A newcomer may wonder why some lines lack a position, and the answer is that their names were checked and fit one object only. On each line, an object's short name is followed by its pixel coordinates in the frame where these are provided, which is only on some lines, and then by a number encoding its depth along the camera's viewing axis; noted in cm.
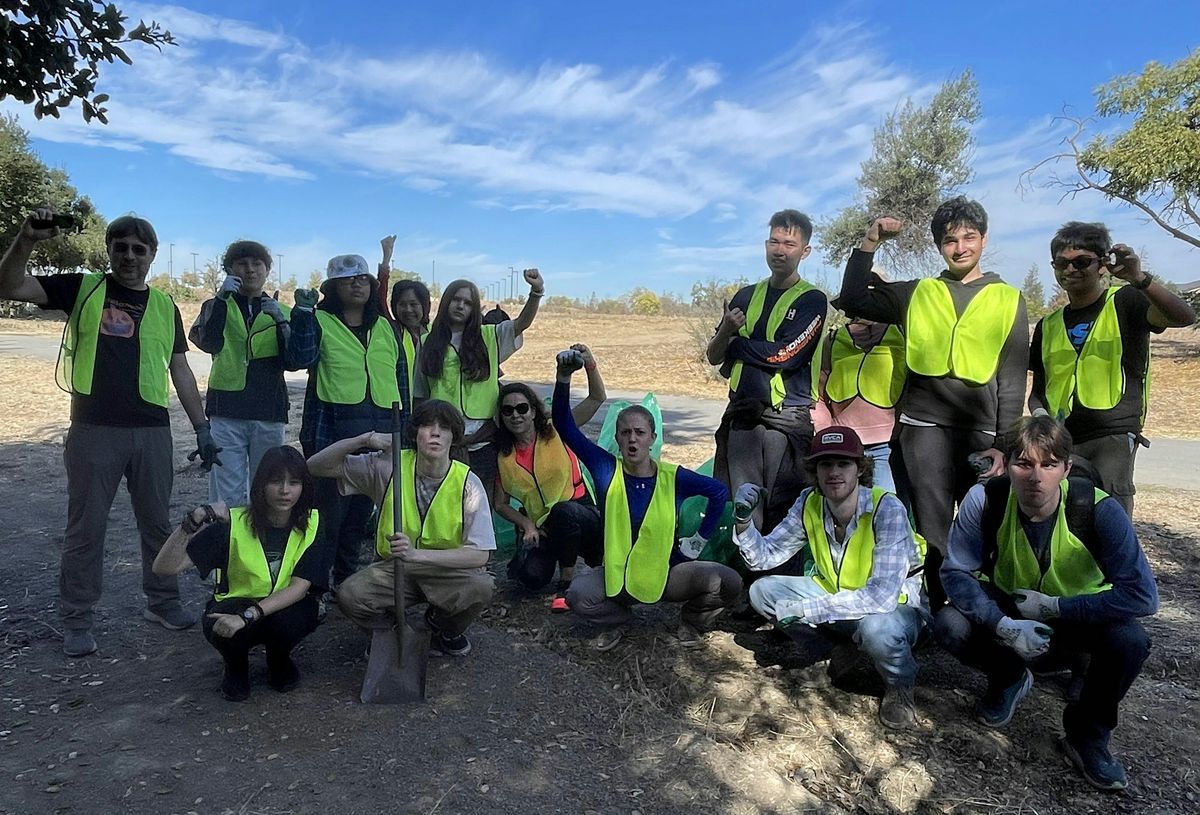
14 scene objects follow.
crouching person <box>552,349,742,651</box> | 382
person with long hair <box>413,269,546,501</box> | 440
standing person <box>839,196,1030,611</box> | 347
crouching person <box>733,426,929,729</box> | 320
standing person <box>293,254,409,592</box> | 417
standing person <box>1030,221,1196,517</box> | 332
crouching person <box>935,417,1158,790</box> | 282
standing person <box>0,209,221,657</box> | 362
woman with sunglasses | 437
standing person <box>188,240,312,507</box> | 425
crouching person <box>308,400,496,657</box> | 349
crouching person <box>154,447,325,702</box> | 321
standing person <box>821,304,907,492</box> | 384
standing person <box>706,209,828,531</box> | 386
